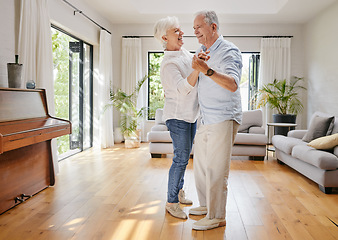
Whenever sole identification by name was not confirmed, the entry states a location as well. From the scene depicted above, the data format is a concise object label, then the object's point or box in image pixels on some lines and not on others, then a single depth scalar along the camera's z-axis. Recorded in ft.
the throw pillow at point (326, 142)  12.61
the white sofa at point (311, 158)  11.69
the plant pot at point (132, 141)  22.98
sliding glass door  18.97
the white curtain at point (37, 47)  12.64
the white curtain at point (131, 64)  26.30
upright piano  9.38
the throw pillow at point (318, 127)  14.71
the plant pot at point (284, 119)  22.70
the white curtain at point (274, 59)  25.70
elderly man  7.74
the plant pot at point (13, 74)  11.14
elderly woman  8.34
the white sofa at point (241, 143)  18.44
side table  18.87
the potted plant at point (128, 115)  23.11
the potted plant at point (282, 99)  23.39
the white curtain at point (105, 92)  22.79
